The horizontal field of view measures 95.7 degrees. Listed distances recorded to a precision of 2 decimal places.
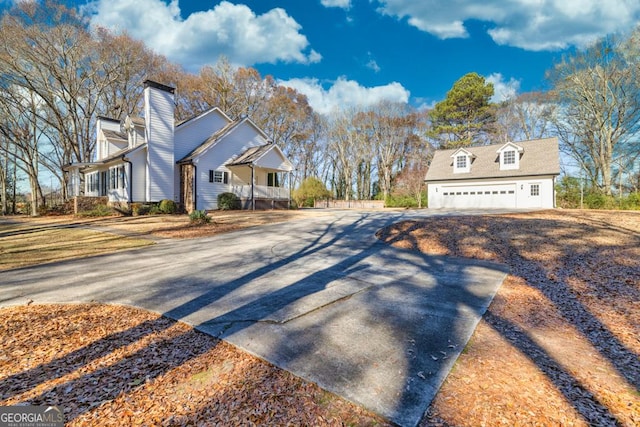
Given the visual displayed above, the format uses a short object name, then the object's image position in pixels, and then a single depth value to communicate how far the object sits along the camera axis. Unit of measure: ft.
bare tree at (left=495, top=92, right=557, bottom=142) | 92.73
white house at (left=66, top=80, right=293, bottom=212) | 57.88
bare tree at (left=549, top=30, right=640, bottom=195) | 69.92
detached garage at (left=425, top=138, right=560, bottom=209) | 72.76
